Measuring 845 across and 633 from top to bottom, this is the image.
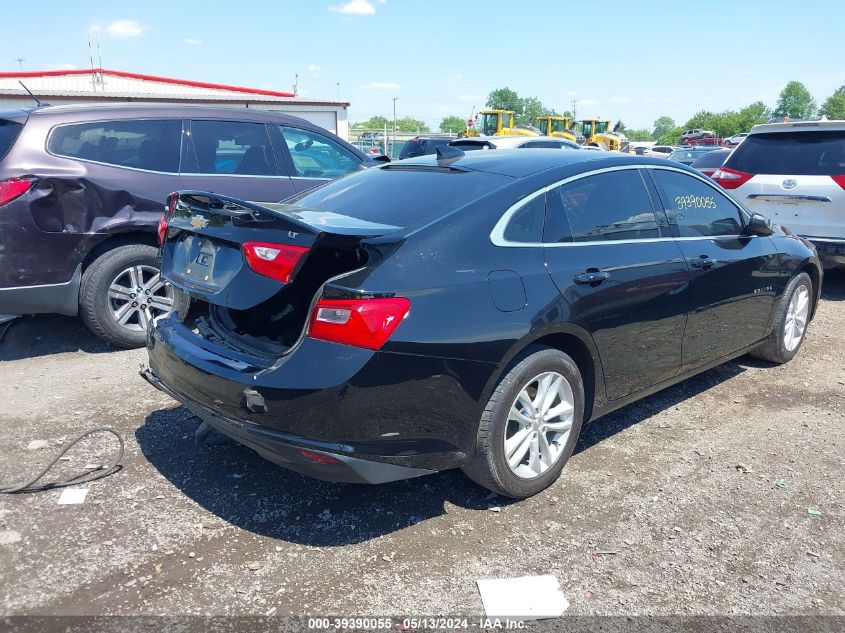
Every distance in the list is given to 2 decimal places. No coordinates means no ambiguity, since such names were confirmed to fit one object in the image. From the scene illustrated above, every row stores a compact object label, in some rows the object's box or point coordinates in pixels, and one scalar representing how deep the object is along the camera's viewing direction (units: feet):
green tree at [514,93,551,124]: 430.12
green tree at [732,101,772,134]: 285.23
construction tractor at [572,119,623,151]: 112.37
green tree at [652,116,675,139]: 533.38
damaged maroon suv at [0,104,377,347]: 16.51
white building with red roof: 67.56
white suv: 23.18
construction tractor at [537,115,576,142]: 115.75
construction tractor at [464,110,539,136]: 100.17
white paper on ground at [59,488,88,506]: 11.07
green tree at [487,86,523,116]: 442.09
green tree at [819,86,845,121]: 336.98
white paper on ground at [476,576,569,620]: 8.74
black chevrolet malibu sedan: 9.21
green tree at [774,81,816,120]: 395.55
